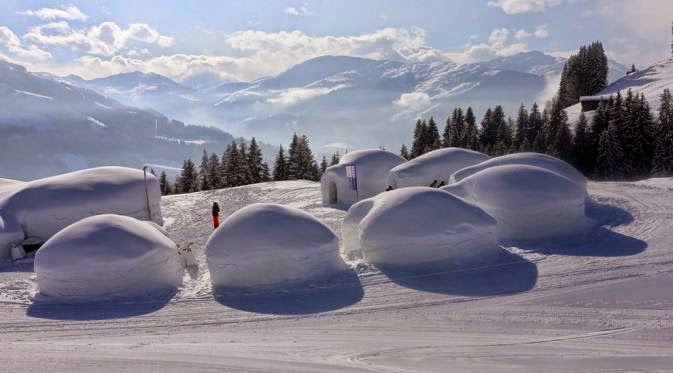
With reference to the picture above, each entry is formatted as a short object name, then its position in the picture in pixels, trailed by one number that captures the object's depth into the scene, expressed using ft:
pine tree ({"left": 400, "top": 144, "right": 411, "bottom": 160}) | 199.12
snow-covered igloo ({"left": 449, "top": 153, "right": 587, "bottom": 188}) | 73.32
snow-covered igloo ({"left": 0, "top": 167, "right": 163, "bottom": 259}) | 67.62
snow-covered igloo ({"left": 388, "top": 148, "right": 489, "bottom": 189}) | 85.81
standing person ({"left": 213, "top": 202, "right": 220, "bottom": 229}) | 73.10
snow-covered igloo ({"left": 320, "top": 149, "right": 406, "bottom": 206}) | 90.22
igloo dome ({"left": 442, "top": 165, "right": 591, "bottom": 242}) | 58.13
